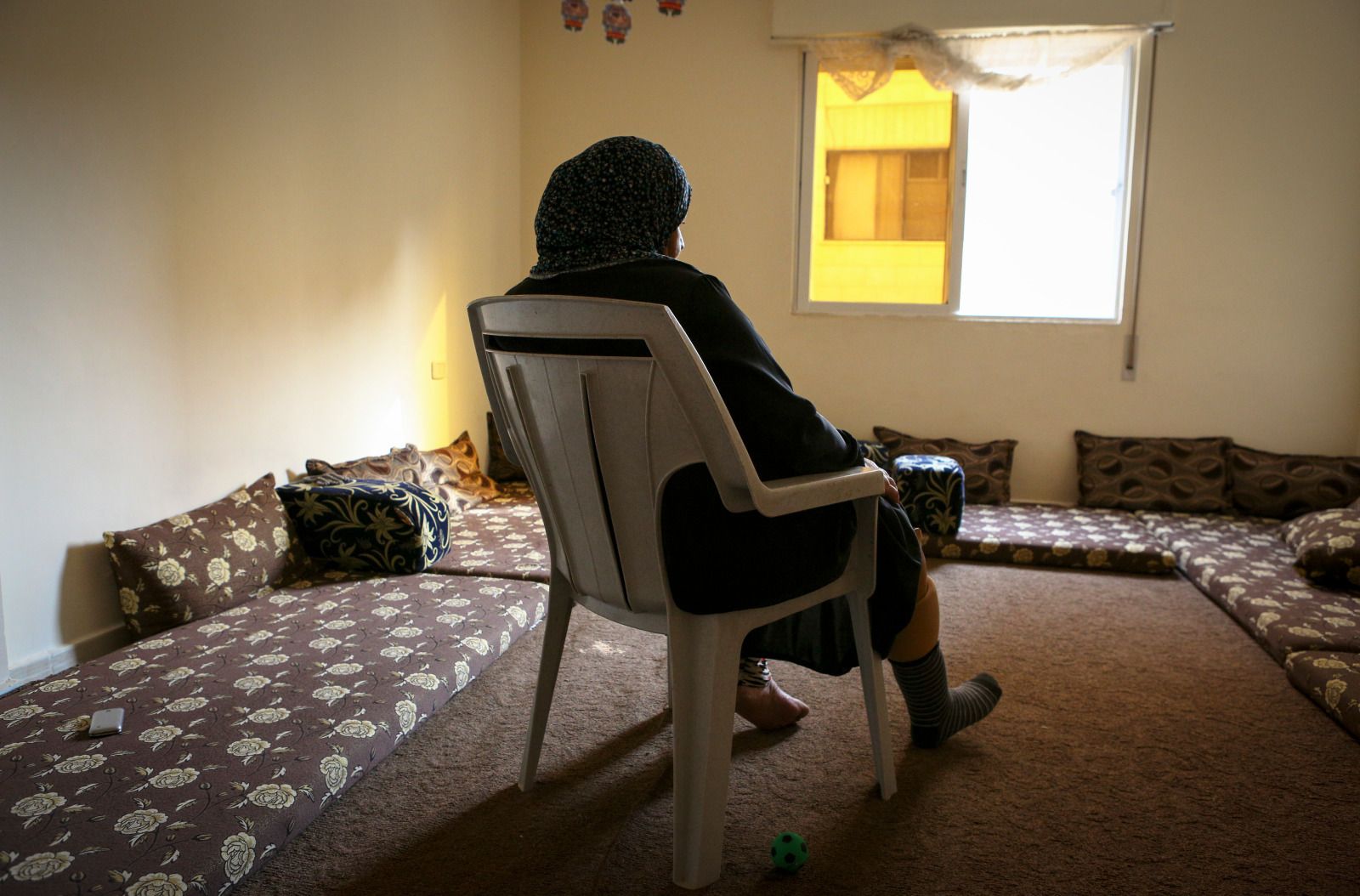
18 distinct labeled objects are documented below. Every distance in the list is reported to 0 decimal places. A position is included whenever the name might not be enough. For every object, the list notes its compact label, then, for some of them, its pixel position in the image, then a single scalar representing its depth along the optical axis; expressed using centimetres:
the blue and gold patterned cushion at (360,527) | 287
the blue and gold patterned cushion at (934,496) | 368
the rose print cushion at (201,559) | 238
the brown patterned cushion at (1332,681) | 210
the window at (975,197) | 441
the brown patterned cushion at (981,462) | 435
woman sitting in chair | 144
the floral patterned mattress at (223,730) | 139
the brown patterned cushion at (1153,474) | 416
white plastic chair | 135
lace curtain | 424
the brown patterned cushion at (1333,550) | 294
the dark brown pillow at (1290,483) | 392
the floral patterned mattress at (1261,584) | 254
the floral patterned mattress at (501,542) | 298
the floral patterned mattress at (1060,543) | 351
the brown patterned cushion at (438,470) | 335
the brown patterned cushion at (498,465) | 453
